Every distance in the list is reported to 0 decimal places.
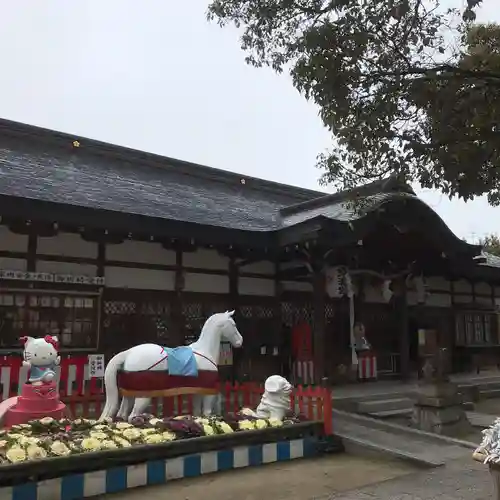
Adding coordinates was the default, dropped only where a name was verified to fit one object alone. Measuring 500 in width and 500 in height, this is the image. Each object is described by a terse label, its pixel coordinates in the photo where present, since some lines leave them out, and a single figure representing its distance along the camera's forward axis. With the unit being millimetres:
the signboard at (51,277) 9078
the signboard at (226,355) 11219
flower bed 5508
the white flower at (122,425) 6590
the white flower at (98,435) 6013
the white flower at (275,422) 7316
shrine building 9500
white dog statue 7590
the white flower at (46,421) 6255
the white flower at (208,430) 6695
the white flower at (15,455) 5312
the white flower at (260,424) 7164
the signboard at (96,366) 9172
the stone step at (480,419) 9617
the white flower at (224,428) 6855
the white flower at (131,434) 6211
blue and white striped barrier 5301
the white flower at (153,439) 6223
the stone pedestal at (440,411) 8758
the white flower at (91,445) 5770
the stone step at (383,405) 10047
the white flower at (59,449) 5520
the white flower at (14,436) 5711
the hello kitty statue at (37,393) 6496
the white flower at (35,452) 5379
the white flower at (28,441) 5508
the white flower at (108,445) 5848
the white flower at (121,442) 6005
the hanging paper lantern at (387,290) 13828
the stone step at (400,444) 7145
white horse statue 7414
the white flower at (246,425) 7077
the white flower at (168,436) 6371
